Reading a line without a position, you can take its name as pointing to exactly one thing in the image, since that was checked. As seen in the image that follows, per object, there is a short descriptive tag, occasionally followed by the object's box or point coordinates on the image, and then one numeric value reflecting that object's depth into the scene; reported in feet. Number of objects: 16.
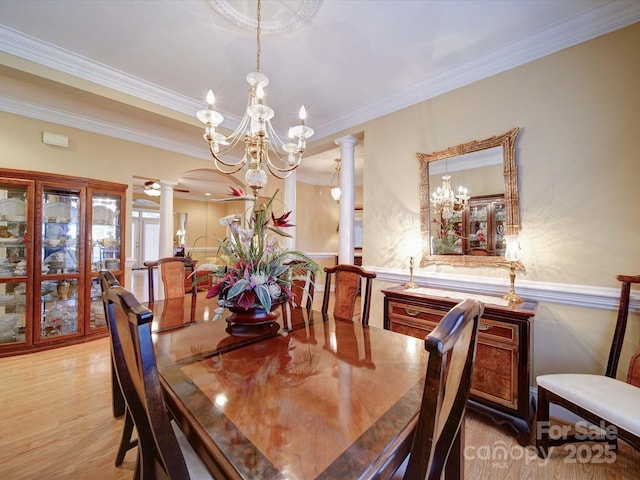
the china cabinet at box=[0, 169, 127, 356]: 8.59
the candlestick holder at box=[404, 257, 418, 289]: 7.64
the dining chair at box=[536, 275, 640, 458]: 3.76
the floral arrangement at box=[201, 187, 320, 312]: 3.99
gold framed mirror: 6.42
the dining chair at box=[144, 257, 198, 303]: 7.46
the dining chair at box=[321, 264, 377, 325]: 6.12
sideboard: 5.11
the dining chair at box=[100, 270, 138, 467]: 3.76
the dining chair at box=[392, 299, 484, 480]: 1.58
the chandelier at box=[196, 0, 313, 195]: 5.06
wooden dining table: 1.86
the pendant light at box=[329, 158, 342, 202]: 13.70
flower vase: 4.34
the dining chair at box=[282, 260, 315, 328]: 4.62
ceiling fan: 17.21
